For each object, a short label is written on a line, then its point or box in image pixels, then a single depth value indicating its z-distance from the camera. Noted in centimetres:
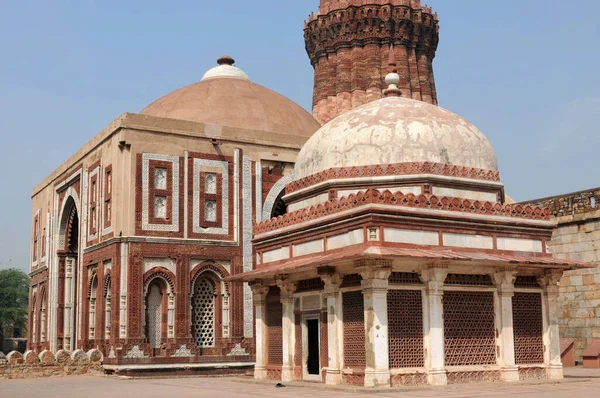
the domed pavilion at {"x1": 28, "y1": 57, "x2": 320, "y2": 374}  2331
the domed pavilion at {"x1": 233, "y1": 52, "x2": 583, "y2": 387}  1508
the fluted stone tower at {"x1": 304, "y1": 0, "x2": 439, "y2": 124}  3356
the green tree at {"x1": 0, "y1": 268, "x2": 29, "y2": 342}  6147
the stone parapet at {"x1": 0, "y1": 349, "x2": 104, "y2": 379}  2202
